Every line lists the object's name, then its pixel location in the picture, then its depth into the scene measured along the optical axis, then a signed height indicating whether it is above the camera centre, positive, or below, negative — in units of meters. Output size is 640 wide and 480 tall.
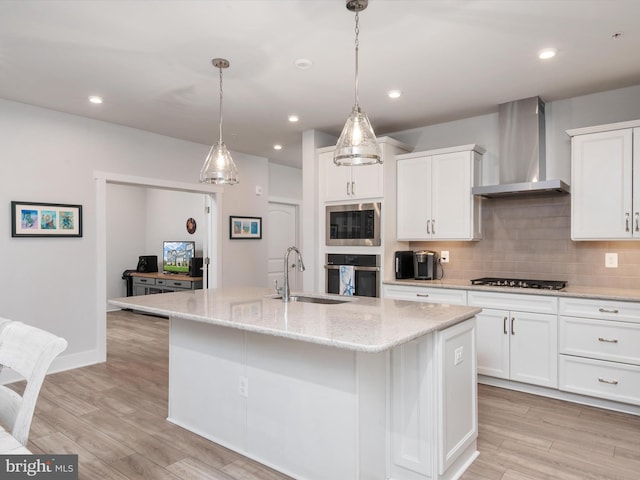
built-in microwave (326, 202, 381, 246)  4.30 +0.19
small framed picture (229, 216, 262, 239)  5.78 +0.22
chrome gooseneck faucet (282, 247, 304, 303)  2.83 -0.29
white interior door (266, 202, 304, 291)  7.02 +0.10
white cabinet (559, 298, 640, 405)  3.04 -0.79
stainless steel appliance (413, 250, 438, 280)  4.31 -0.22
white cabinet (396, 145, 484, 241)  4.00 +0.48
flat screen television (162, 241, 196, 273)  7.18 -0.21
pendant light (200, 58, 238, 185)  2.91 +0.53
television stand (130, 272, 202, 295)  6.75 -0.66
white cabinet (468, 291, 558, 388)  3.36 -0.78
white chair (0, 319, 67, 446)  1.33 -0.40
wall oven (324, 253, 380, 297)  4.29 -0.30
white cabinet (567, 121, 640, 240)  3.22 +0.48
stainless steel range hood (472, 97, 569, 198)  3.70 +0.84
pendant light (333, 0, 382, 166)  2.23 +0.56
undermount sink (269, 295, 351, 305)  2.94 -0.40
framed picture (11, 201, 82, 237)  3.82 +0.22
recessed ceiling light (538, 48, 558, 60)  2.79 +1.27
